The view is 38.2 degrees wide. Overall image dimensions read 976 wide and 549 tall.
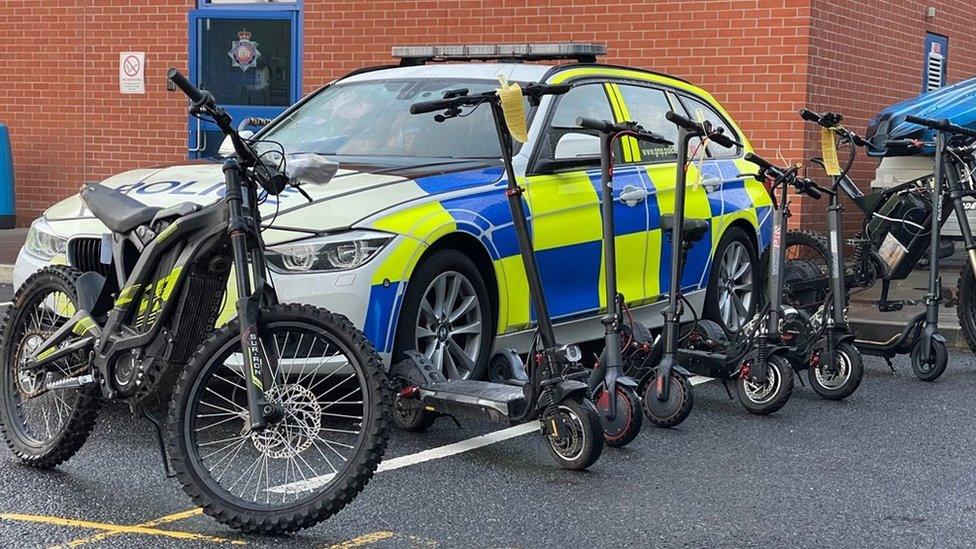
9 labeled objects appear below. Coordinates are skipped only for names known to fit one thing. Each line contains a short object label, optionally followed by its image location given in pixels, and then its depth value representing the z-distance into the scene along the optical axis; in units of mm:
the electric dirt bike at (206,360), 4543
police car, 5922
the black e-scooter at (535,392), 5441
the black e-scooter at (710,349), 6347
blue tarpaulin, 11672
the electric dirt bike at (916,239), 7863
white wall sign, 14602
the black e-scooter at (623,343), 5762
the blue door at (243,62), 14086
